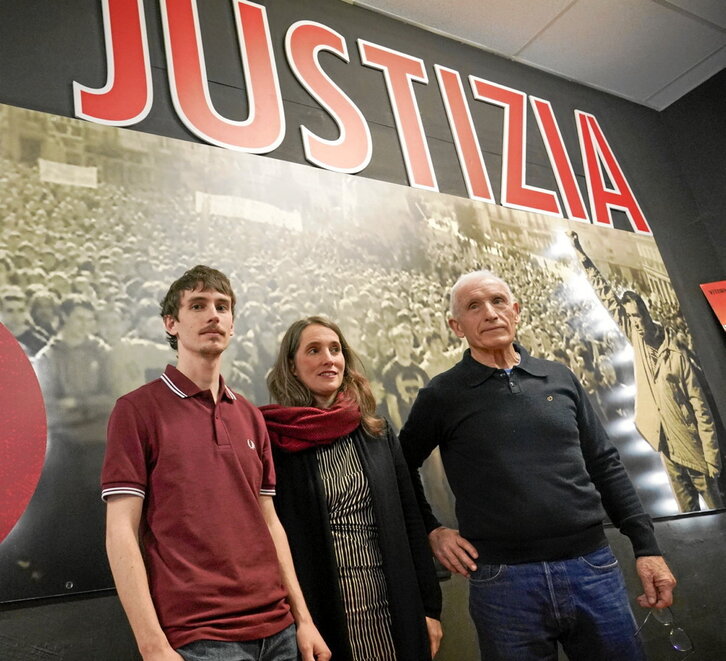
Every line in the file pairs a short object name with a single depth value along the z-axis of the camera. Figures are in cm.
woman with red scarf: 139
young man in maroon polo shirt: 111
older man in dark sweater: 144
